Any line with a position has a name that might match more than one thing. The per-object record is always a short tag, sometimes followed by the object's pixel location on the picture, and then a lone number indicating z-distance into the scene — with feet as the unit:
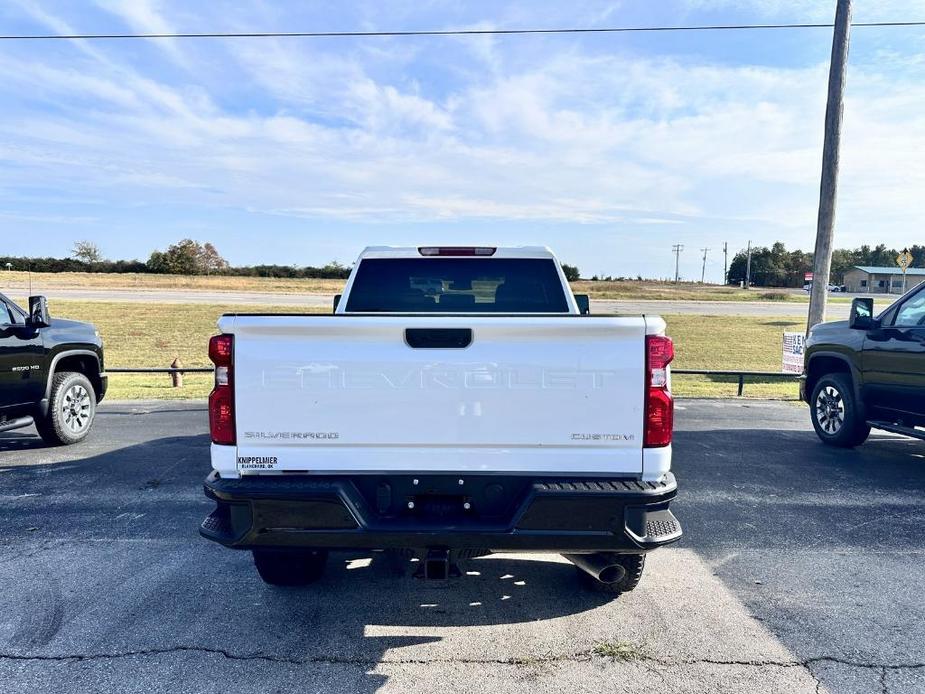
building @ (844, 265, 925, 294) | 341.58
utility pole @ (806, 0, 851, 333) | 36.96
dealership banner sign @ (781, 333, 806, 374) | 41.29
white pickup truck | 9.67
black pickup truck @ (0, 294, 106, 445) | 22.72
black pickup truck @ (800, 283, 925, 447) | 21.66
